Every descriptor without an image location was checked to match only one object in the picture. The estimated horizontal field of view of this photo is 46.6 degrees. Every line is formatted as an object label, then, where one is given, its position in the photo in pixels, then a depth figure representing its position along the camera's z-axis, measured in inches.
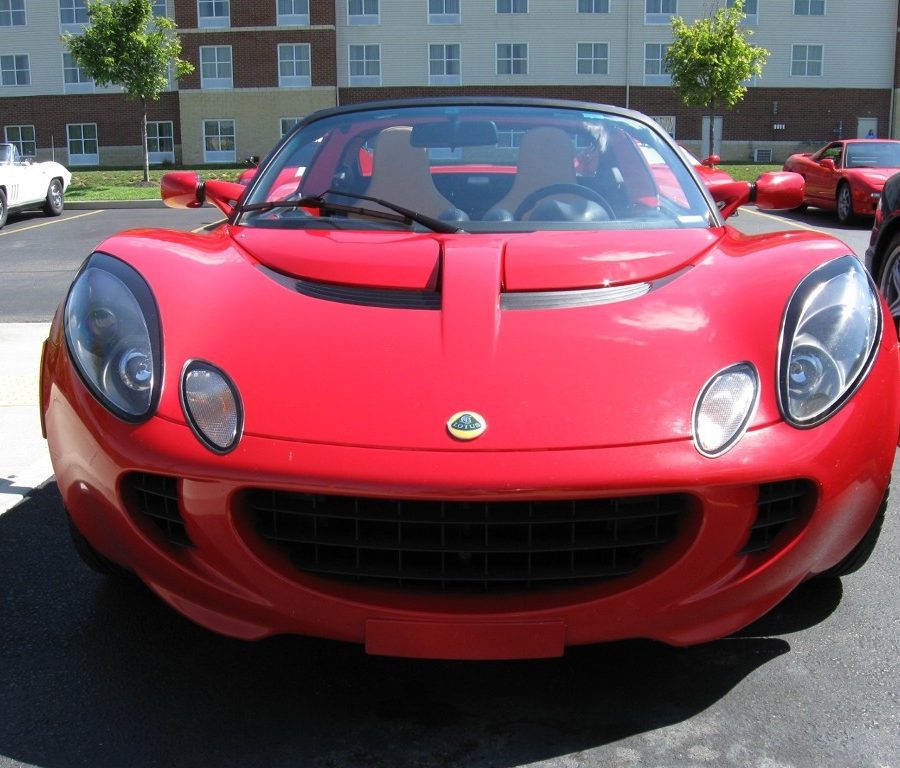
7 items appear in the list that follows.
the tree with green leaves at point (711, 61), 1344.7
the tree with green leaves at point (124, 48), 1016.2
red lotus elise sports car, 80.1
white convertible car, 621.3
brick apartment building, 1625.2
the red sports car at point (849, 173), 561.6
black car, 213.2
